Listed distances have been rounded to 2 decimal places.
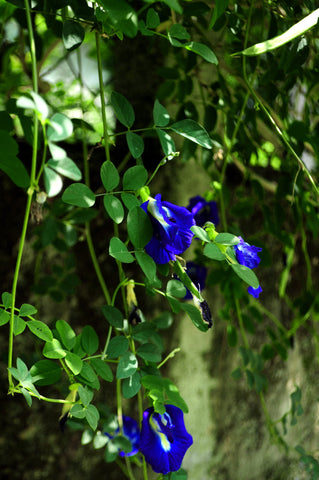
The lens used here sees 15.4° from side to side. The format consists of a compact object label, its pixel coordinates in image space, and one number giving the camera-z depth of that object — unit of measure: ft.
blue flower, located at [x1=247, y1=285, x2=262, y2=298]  2.63
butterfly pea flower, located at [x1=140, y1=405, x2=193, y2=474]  2.69
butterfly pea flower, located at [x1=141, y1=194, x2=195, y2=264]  2.49
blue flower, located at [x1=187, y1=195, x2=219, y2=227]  3.31
